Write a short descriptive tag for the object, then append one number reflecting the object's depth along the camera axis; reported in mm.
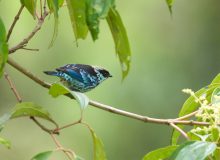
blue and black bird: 7961
